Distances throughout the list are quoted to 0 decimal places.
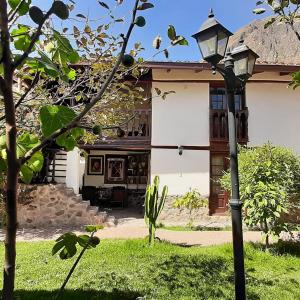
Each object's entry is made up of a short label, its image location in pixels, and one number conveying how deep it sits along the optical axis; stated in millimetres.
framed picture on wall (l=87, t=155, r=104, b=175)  16984
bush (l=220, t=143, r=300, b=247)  7359
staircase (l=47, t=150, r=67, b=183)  12434
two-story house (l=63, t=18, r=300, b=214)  12859
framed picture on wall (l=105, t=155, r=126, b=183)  16938
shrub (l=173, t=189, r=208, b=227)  11422
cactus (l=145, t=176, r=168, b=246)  8141
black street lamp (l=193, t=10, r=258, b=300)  3660
